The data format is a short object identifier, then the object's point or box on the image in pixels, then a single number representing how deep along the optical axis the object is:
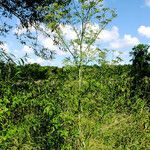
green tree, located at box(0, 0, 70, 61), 6.38
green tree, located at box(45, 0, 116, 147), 4.11
